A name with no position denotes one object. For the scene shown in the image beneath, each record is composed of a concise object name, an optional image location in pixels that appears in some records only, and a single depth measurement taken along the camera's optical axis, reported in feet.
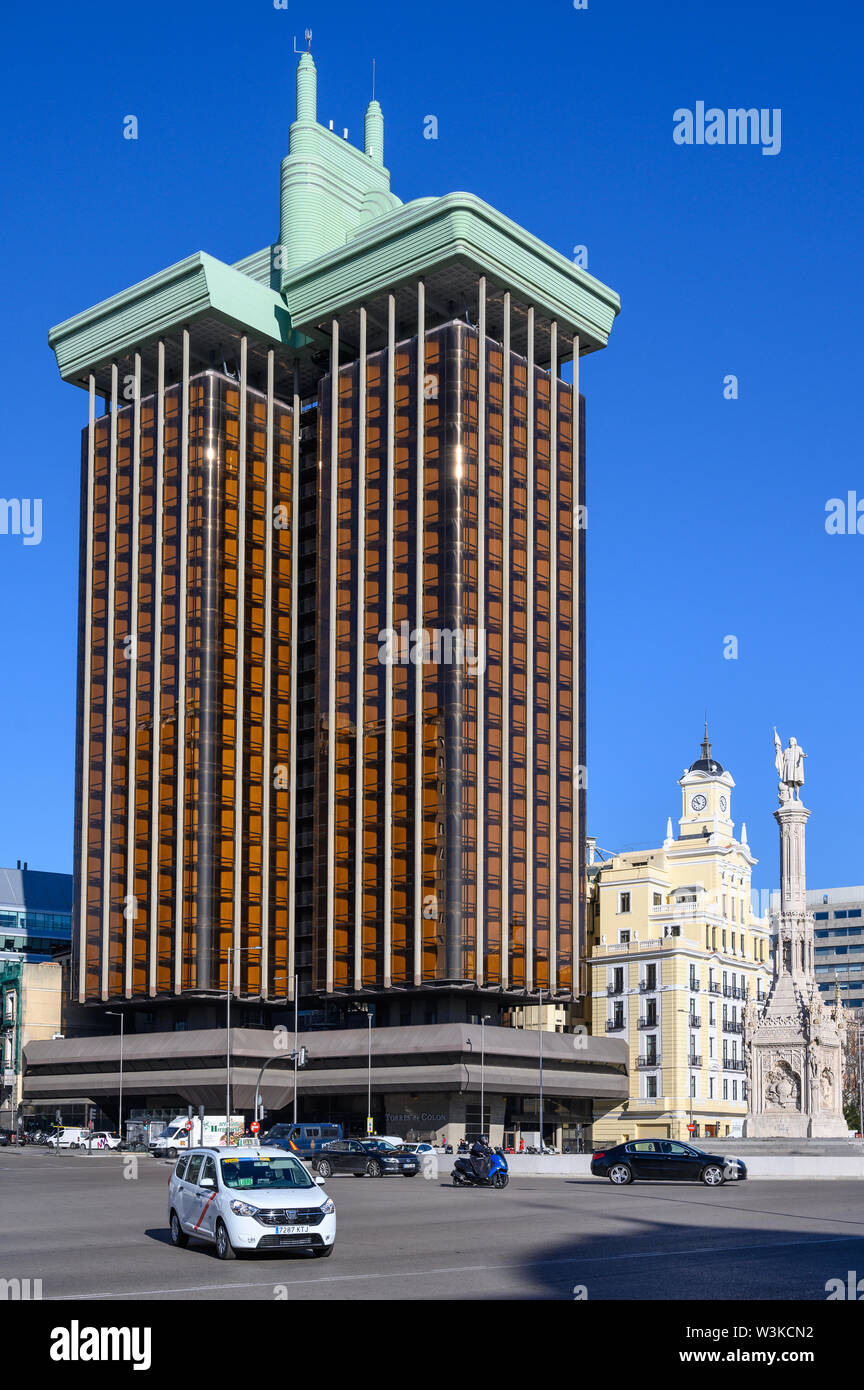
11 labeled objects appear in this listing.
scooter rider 159.66
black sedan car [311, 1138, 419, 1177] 192.44
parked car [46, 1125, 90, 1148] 345.31
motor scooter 158.20
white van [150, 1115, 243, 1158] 258.37
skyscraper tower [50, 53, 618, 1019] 353.51
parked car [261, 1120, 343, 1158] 192.95
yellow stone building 381.60
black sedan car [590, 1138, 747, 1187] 159.43
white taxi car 73.87
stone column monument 232.12
